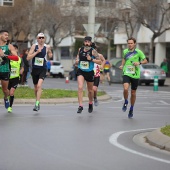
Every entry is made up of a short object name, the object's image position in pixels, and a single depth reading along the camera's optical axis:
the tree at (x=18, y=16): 64.19
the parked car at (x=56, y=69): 55.91
